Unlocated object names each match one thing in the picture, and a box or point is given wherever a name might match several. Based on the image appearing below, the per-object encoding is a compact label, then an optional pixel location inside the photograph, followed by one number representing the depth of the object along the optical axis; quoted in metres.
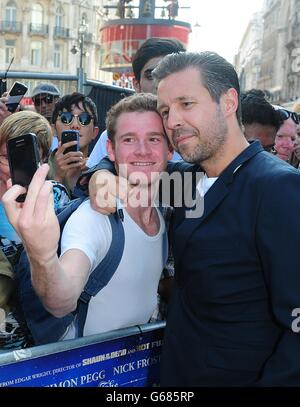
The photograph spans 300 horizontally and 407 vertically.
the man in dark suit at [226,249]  1.64
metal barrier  1.79
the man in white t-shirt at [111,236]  1.47
